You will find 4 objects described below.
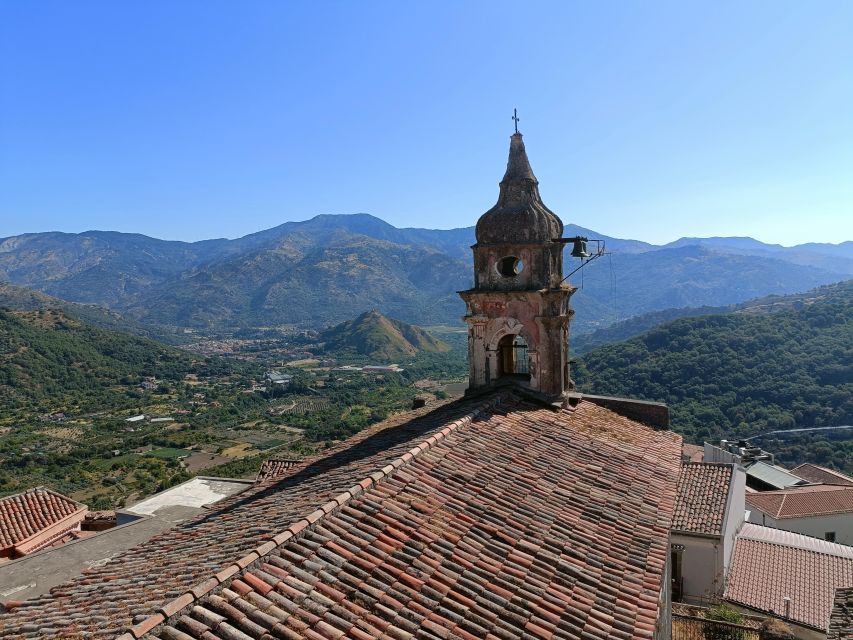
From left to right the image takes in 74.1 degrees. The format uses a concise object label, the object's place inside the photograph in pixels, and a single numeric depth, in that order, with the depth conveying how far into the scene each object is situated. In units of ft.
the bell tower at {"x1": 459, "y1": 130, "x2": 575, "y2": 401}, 42.32
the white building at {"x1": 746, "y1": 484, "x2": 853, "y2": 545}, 77.46
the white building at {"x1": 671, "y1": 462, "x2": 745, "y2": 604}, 50.55
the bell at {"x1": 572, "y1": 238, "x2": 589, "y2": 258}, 42.83
